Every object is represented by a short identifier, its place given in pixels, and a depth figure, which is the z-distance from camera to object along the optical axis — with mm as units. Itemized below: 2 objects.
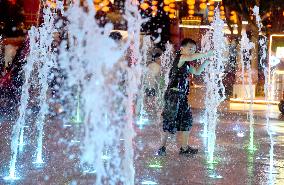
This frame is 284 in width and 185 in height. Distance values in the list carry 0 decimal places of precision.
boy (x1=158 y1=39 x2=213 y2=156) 14253
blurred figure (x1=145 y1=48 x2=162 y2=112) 24168
